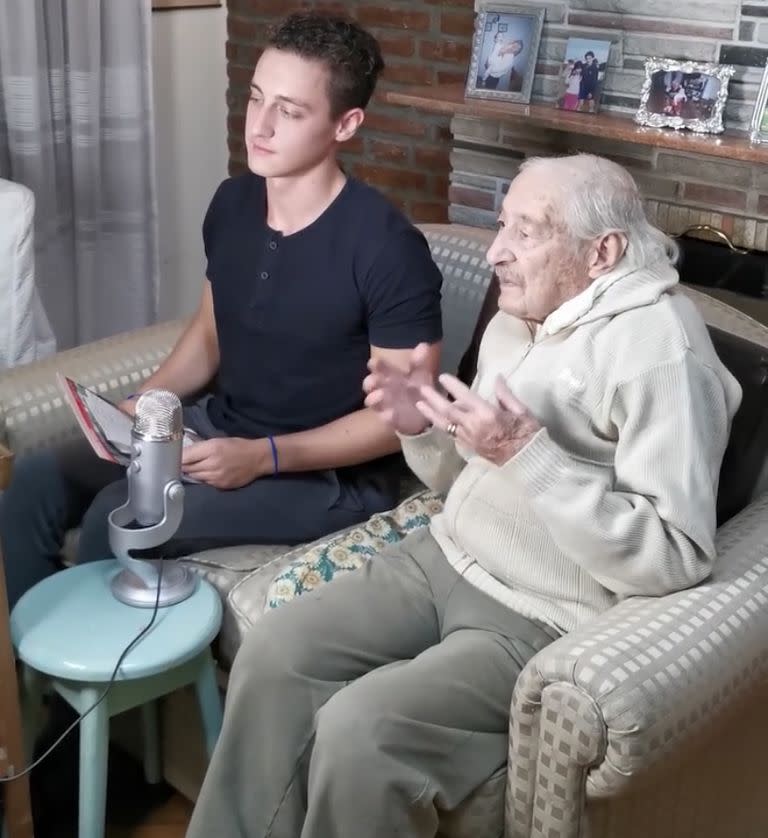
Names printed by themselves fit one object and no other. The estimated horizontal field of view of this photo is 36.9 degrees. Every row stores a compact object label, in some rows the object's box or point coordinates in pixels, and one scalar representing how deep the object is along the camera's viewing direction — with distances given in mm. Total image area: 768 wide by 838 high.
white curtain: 2732
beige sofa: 1255
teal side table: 1500
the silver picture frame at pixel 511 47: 2719
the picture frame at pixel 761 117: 2363
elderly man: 1340
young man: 1783
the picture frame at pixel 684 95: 2426
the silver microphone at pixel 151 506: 1560
